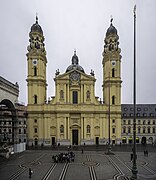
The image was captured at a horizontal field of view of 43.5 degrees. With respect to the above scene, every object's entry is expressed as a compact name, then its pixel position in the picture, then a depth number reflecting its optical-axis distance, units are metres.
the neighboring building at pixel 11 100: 33.59
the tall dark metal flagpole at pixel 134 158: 16.06
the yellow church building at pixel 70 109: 57.00
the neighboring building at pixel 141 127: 65.75
